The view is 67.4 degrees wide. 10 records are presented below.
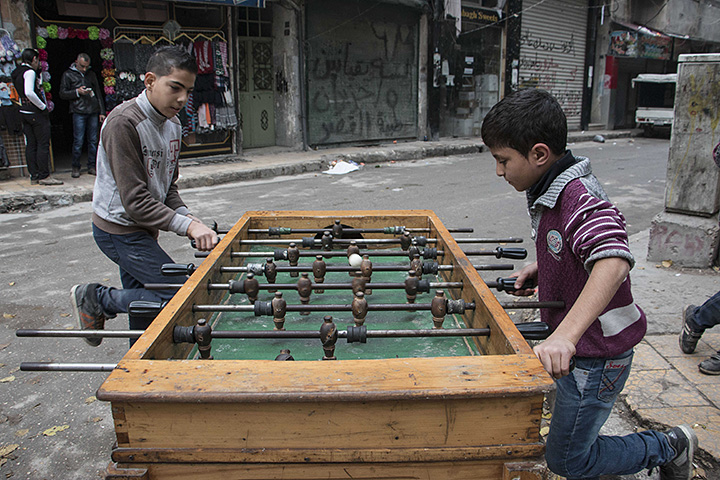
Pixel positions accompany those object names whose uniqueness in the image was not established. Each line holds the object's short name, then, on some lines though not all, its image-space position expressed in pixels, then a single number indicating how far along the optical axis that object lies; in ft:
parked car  57.57
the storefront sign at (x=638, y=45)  64.03
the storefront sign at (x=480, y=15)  51.13
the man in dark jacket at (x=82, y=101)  30.30
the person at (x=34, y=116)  27.32
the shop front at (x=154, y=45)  31.48
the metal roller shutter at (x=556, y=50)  58.08
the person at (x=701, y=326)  10.59
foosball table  4.53
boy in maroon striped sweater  5.69
